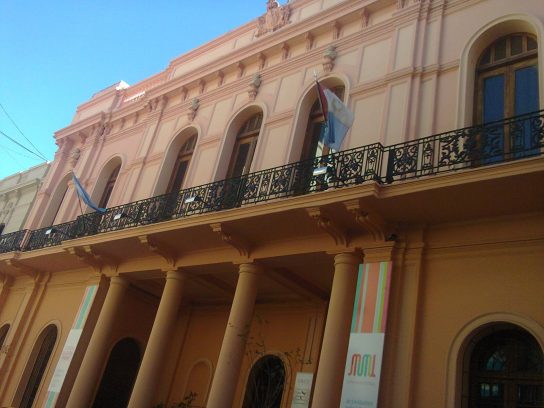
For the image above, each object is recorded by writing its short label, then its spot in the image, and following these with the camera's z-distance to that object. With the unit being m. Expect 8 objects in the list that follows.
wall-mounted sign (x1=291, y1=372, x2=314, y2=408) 10.13
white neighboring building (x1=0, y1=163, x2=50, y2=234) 19.34
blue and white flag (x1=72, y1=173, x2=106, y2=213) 13.68
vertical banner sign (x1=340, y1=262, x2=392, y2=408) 7.61
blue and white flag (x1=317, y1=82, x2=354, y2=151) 9.31
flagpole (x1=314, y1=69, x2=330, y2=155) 9.38
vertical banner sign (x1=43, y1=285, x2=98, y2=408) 12.04
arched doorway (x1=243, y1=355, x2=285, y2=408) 11.41
